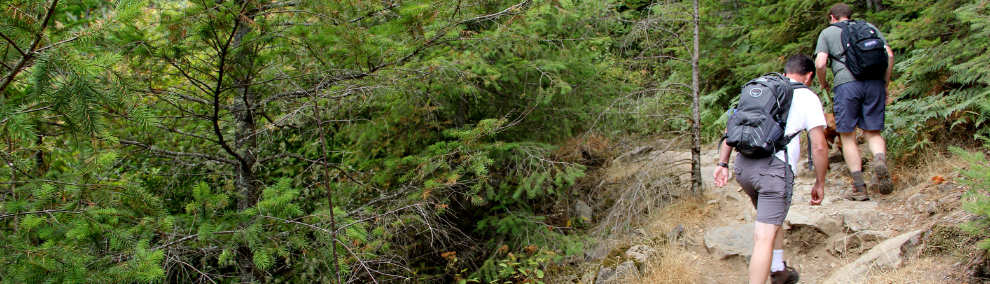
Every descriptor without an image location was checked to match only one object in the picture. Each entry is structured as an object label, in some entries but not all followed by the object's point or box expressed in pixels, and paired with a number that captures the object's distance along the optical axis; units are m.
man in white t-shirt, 3.34
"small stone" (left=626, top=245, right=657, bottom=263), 5.43
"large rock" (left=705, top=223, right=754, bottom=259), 5.20
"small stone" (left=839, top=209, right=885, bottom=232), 4.75
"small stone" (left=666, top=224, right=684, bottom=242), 5.79
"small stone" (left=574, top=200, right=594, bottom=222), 7.52
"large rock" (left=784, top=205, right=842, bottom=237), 4.88
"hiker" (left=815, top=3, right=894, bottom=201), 4.55
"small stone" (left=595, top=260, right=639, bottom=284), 5.19
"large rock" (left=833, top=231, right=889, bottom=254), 4.53
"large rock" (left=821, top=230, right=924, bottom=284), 3.92
